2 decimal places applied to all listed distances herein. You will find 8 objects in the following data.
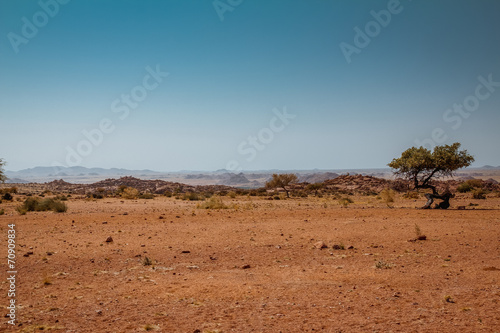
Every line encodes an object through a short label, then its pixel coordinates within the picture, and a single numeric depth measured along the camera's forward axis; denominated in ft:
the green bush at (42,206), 79.13
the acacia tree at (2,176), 106.60
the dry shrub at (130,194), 127.81
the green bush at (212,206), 88.36
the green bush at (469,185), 152.76
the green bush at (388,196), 98.49
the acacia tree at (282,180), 173.68
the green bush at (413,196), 123.91
